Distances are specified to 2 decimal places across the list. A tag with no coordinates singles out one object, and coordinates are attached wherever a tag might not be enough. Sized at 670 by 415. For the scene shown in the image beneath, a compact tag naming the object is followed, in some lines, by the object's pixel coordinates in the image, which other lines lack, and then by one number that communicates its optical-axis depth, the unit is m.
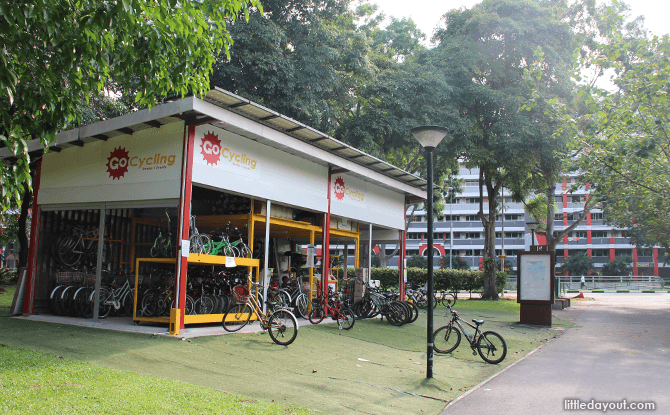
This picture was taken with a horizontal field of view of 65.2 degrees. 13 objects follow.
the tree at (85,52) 4.98
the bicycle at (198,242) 10.06
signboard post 14.54
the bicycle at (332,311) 11.51
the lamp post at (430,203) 7.45
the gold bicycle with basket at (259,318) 8.91
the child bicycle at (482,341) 8.68
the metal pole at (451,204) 31.47
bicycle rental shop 9.57
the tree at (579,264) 53.72
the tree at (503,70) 21.84
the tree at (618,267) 53.44
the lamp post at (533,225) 22.94
